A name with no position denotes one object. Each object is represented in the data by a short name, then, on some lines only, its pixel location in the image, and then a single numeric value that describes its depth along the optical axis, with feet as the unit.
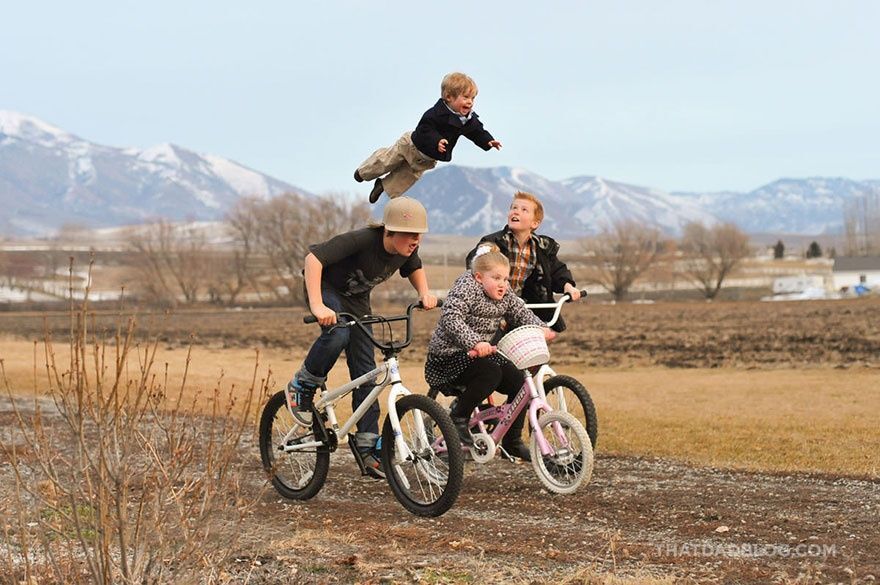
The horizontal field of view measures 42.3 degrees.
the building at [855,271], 422.82
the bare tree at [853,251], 628.69
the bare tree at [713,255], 356.18
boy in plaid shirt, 29.07
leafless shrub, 14.89
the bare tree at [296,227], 328.29
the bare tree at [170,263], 337.11
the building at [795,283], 357.20
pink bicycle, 25.26
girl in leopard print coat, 25.67
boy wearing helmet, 25.34
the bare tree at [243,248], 336.49
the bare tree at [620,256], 341.82
